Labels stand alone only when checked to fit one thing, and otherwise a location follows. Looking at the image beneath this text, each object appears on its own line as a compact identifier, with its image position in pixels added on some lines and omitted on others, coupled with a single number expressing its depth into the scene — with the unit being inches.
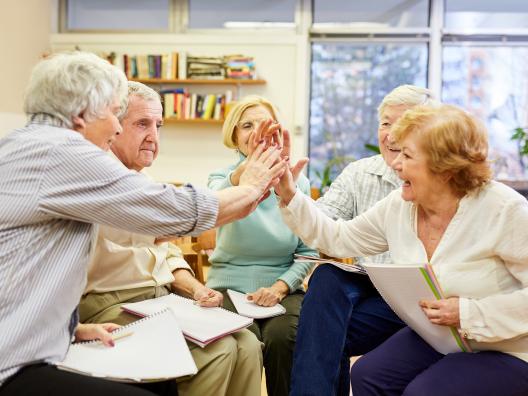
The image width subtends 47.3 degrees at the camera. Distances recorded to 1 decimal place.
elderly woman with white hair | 50.0
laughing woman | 61.4
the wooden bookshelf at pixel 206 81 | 256.8
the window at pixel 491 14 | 267.7
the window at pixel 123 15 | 277.4
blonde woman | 87.5
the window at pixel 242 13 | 273.7
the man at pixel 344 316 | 71.1
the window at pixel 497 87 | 269.1
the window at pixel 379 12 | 270.5
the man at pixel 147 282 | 68.8
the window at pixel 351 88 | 273.3
